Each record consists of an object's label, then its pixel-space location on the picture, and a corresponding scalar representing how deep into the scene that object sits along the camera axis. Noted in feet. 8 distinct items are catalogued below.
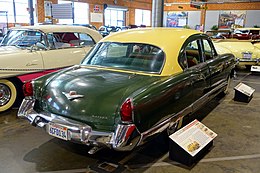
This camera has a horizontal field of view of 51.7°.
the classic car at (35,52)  15.93
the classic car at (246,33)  36.83
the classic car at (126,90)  8.77
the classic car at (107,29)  59.53
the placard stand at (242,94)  18.11
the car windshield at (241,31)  38.65
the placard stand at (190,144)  9.82
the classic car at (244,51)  27.43
